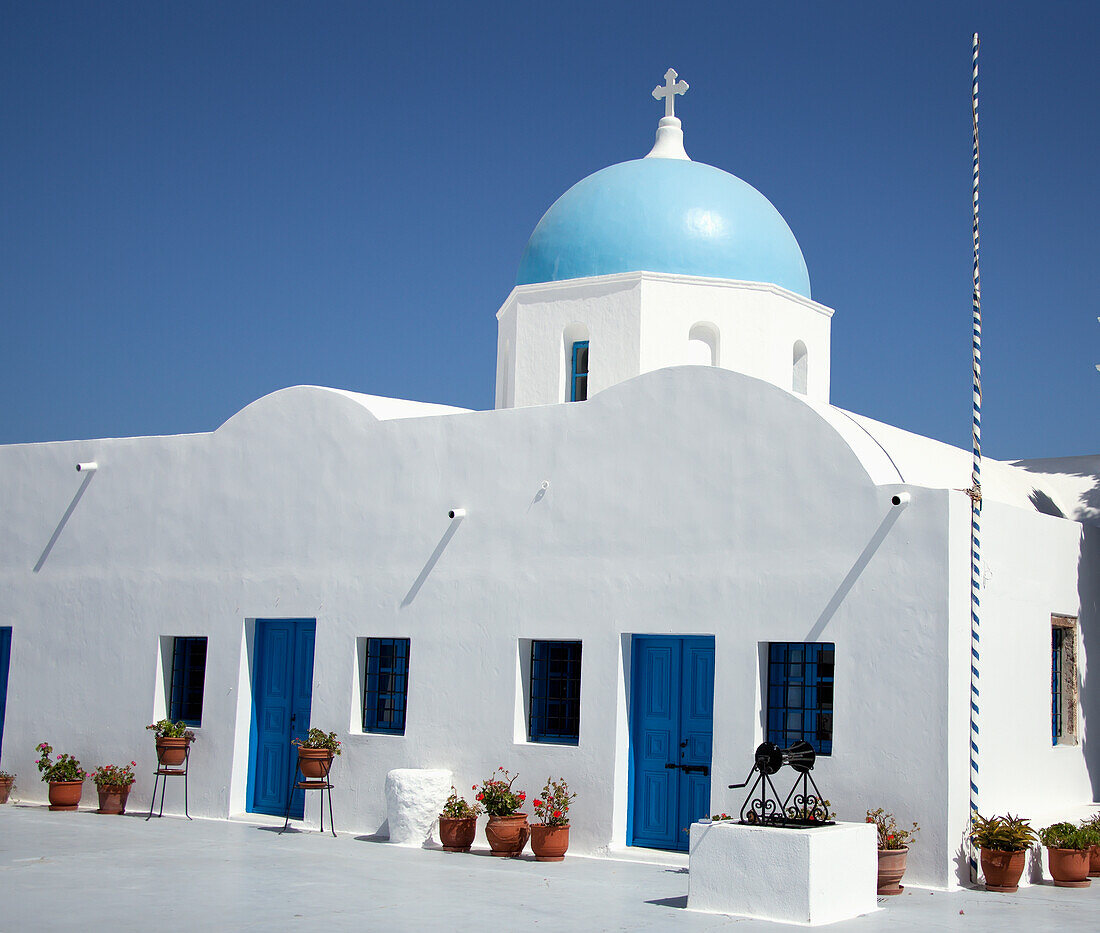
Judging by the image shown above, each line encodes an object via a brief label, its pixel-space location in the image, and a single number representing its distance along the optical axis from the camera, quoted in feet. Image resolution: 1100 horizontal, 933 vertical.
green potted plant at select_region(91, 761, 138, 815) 50.08
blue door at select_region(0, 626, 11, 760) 57.47
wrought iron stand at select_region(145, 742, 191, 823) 48.55
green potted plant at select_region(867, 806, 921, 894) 34.12
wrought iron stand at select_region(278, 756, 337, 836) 44.50
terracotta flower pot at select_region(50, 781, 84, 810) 51.06
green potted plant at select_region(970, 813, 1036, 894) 35.04
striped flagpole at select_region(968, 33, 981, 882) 35.96
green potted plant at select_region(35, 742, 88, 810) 51.08
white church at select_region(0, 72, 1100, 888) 37.27
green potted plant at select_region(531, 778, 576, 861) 39.32
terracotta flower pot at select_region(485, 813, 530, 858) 40.29
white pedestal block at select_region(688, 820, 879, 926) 31.09
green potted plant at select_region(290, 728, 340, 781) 44.91
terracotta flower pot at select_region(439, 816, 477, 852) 41.78
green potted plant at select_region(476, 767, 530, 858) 40.32
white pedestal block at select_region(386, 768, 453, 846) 42.55
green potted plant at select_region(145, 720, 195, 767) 48.60
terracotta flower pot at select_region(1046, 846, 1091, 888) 36.68
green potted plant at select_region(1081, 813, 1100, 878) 38.11
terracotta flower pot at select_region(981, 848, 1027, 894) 35.01
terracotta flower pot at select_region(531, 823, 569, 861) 39.29
